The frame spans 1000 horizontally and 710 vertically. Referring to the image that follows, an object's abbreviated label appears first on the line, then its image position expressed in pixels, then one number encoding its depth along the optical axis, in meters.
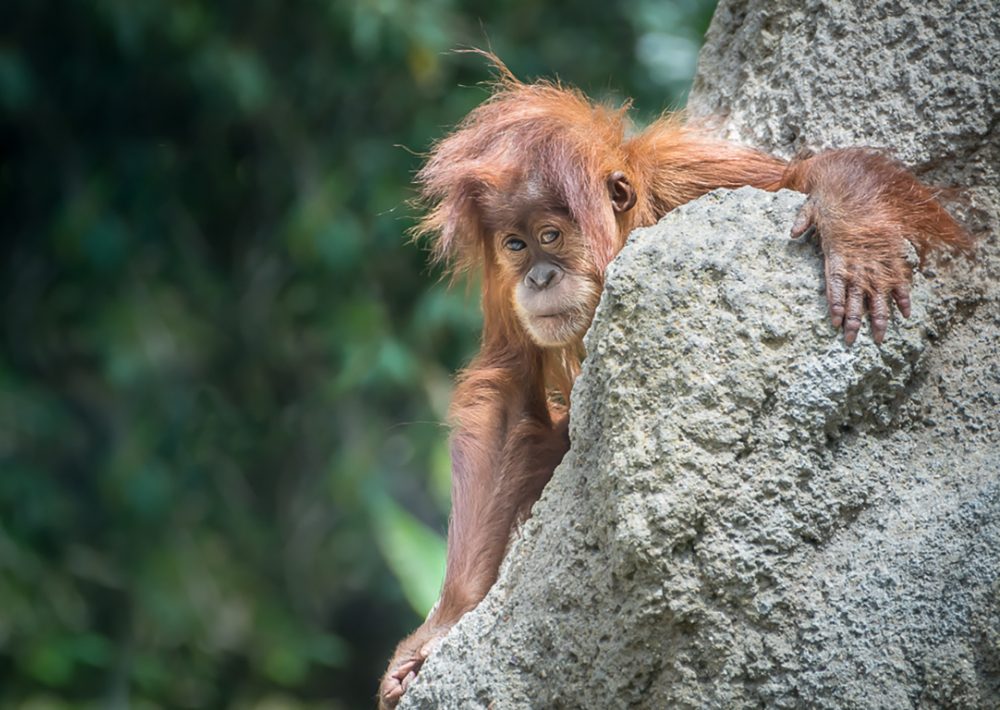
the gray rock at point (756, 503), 6.74
